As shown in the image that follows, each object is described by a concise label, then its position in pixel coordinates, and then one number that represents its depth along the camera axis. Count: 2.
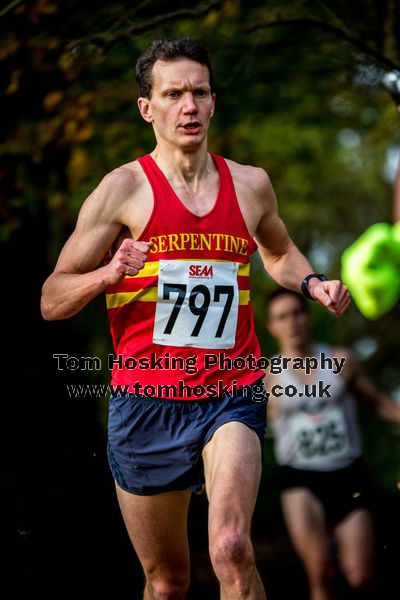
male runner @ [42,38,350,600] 8.78
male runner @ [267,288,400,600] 12.43
